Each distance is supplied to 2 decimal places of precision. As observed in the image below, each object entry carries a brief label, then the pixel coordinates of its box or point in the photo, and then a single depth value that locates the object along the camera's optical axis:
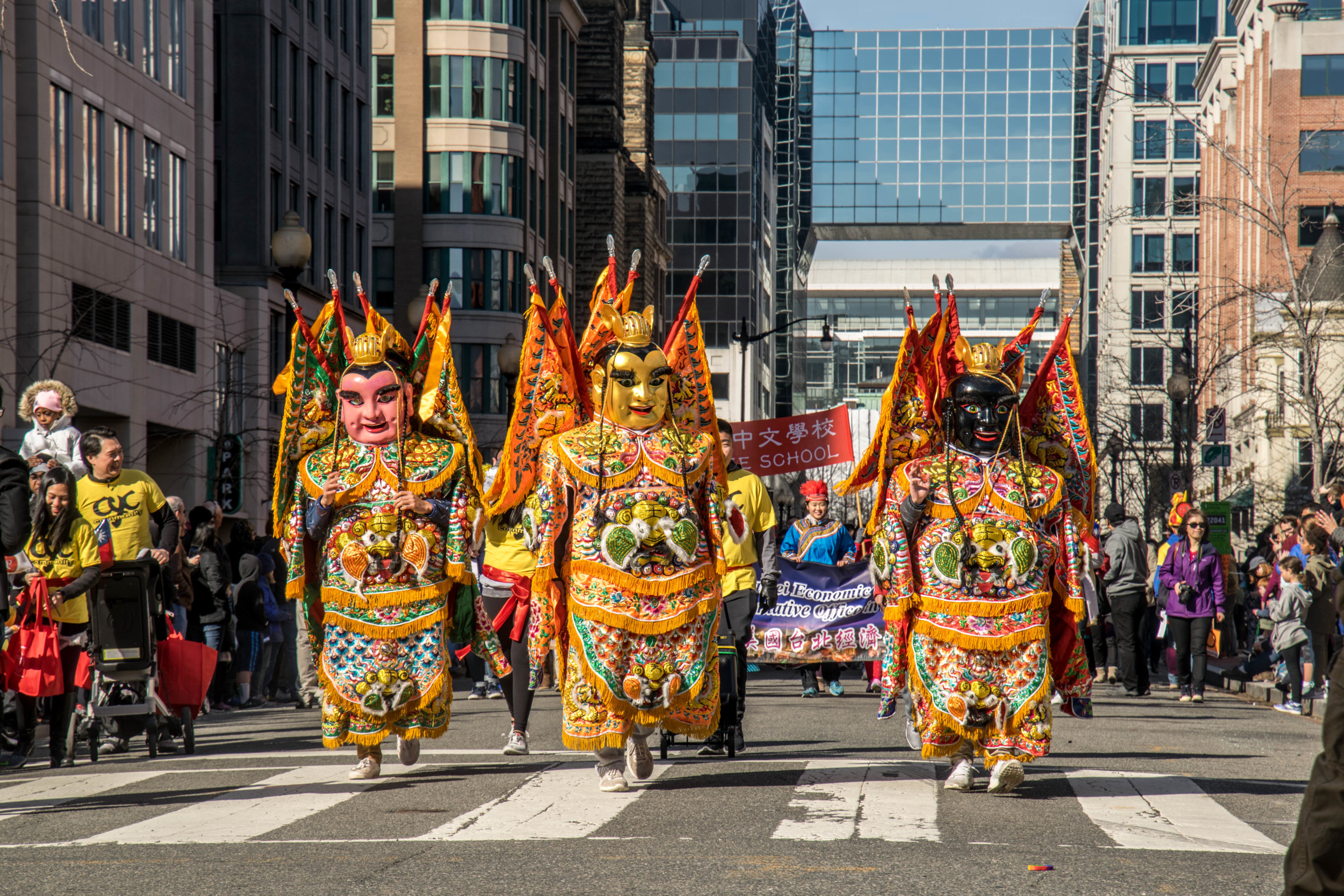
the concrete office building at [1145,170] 87.88
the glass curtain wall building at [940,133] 160.62
